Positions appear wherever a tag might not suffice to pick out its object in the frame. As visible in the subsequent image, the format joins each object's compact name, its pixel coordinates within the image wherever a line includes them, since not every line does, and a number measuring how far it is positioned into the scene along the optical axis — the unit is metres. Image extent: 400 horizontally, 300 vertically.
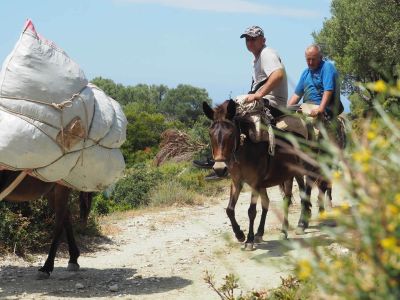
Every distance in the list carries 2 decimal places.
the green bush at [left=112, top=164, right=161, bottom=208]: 17.59
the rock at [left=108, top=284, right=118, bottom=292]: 7.39
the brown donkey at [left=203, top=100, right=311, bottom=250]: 8.28
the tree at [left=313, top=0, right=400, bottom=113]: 28.09
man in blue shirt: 9.52
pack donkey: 7.33
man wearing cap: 8.90
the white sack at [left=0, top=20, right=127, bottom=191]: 6.64
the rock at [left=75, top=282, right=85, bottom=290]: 7.45
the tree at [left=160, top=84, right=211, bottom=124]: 62.06
